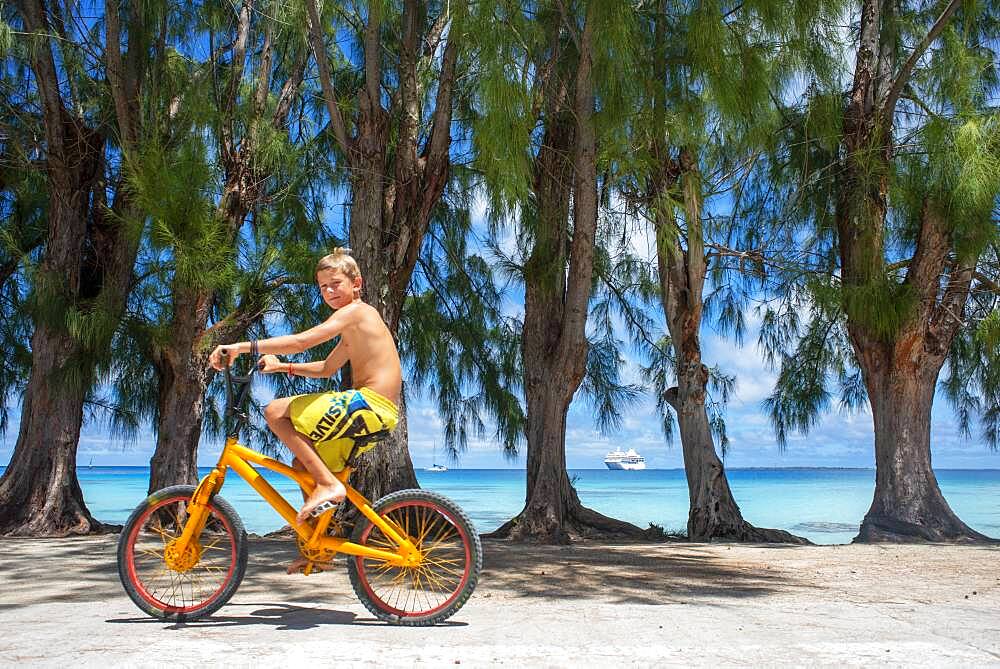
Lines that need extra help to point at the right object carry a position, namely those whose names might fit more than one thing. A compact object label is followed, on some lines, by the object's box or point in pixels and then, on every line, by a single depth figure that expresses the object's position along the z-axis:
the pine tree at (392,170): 6.52
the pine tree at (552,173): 5.71
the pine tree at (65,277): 7.41
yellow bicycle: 3.11
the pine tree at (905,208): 7.19
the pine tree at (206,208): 6.64
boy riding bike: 3.03
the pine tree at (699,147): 6.12
